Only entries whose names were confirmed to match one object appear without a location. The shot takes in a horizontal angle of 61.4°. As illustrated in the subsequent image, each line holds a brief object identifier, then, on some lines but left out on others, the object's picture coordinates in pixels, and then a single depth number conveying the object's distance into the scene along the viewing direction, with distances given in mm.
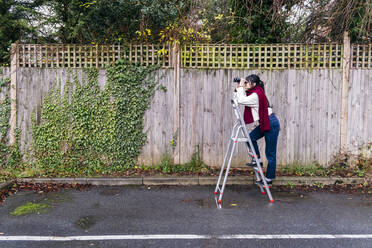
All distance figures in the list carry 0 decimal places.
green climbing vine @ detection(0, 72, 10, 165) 6734
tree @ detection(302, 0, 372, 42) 6789
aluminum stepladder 5109
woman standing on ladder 5355
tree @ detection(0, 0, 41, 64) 9625
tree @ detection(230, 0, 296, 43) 7330
